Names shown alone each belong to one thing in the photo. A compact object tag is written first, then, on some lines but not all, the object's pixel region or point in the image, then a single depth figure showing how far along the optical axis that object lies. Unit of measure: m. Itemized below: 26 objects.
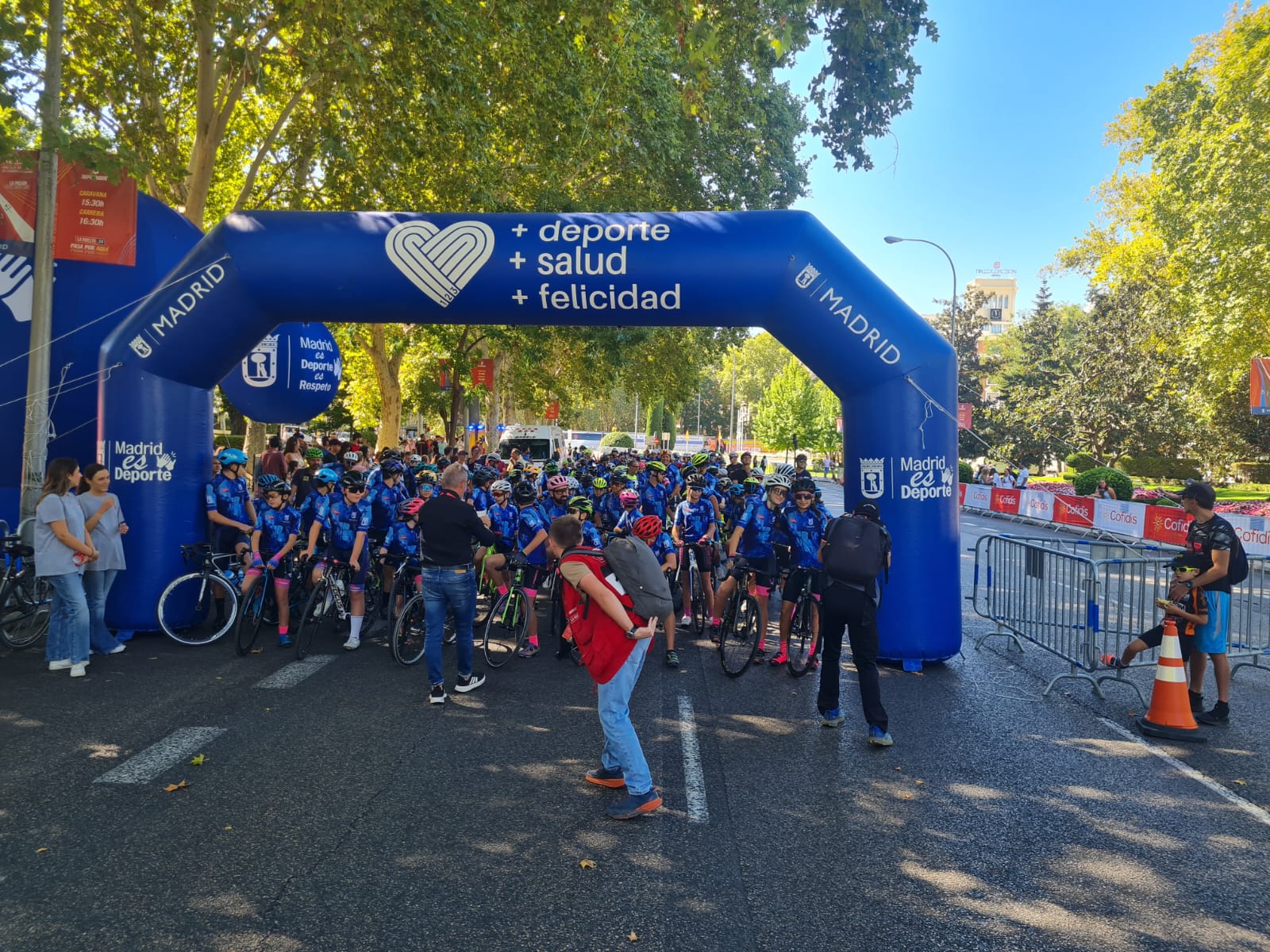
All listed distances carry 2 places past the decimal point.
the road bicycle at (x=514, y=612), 8.51
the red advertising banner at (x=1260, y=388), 21.12
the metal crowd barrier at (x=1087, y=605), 7.44
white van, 37.34
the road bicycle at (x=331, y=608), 8.21
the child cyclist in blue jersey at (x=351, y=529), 8.62
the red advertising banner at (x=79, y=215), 9.65
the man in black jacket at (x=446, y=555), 6.65
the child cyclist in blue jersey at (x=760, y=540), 8.52
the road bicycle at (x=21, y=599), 8.23
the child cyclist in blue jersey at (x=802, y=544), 8.21
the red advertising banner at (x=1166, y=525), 18.83
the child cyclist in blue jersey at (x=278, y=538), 8.64
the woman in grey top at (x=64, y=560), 7.18
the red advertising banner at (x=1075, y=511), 23.25
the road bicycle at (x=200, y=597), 8.49
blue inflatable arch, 8.20
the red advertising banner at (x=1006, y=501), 28.19
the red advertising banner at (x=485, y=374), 26.80
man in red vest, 4.76
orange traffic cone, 6.43
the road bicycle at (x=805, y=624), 8.17
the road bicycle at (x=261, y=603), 8.29
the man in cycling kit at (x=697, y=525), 9.49
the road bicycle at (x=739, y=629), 7.92
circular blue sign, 13.85
